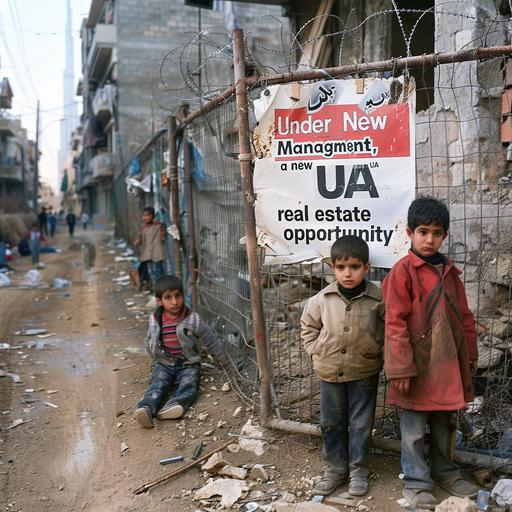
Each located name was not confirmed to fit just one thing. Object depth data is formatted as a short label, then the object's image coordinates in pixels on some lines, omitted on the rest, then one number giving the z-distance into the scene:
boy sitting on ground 4.68
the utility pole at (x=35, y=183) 31.19
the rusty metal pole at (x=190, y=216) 5.64
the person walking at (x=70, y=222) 29.66
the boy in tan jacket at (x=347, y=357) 3.05
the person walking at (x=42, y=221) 27.24
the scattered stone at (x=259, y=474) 3.25
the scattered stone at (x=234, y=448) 3.57
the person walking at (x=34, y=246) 15.71
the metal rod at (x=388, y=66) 3.05
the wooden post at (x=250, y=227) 3.60
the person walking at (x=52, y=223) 29.42
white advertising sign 3.29
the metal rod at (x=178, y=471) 3.26
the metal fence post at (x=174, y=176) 6.07
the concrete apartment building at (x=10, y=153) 40.42
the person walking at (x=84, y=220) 37.33
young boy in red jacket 2.79
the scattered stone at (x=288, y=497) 3.01
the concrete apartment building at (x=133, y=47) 26.88
